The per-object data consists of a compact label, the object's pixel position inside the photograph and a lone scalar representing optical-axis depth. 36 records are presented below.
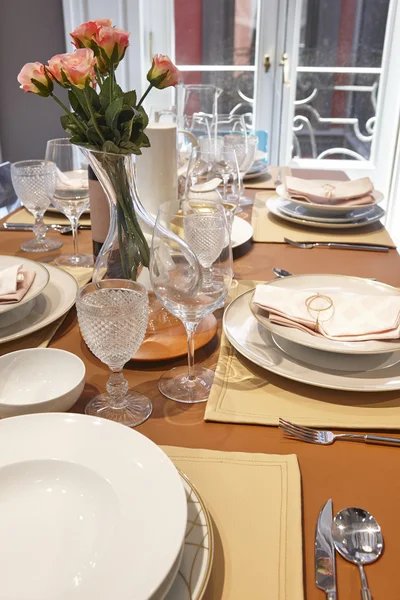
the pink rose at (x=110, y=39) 0.72
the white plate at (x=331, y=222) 1.33
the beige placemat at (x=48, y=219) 1.39
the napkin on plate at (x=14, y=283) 0.83
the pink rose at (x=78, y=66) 0.68
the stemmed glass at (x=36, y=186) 1.11
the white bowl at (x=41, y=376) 0.65
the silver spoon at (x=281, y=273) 1.06
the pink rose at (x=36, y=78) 0.74
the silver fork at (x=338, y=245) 1.22
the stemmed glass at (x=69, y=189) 1.12
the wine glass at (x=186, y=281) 0.70
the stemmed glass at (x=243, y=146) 1.52
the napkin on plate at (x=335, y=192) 1.38
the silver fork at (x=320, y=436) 0.61
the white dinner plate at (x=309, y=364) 0.68
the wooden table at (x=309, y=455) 0.46
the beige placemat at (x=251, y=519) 0.44
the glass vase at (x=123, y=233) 0.80
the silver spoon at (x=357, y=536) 0.47
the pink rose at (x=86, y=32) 0.72
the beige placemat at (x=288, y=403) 0.64
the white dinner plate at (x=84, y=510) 0.40
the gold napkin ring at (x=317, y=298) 0.79
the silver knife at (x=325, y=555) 0.44
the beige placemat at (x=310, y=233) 1.27
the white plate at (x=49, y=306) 0.82
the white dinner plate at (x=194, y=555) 0.42
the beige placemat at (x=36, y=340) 0.81
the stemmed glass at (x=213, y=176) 1.10
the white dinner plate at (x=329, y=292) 0.70
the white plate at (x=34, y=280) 0.81
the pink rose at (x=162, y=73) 0.79
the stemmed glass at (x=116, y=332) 0.63
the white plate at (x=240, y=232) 1.20
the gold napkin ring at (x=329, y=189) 1.38
